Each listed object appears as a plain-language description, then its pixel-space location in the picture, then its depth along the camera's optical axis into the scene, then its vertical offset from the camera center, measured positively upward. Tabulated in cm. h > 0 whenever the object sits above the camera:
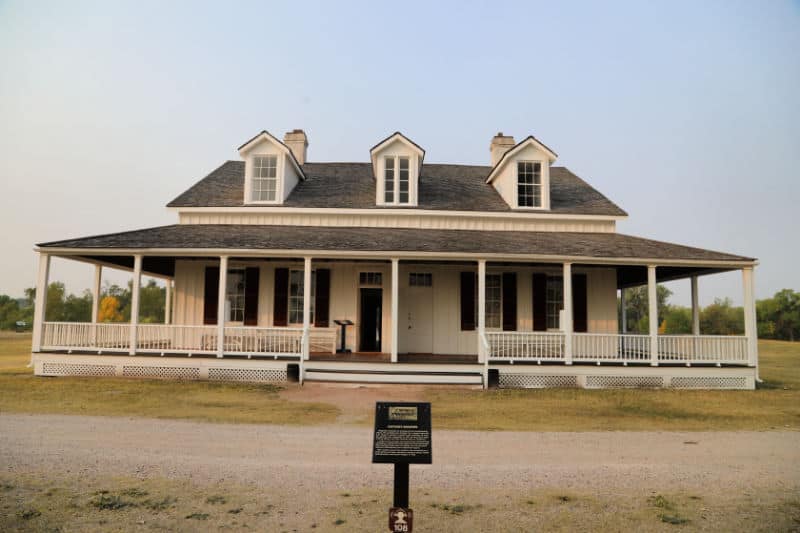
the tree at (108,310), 3975 +15
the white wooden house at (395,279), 1438 +115
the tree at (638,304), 5074 +134
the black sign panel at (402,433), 448 -106
